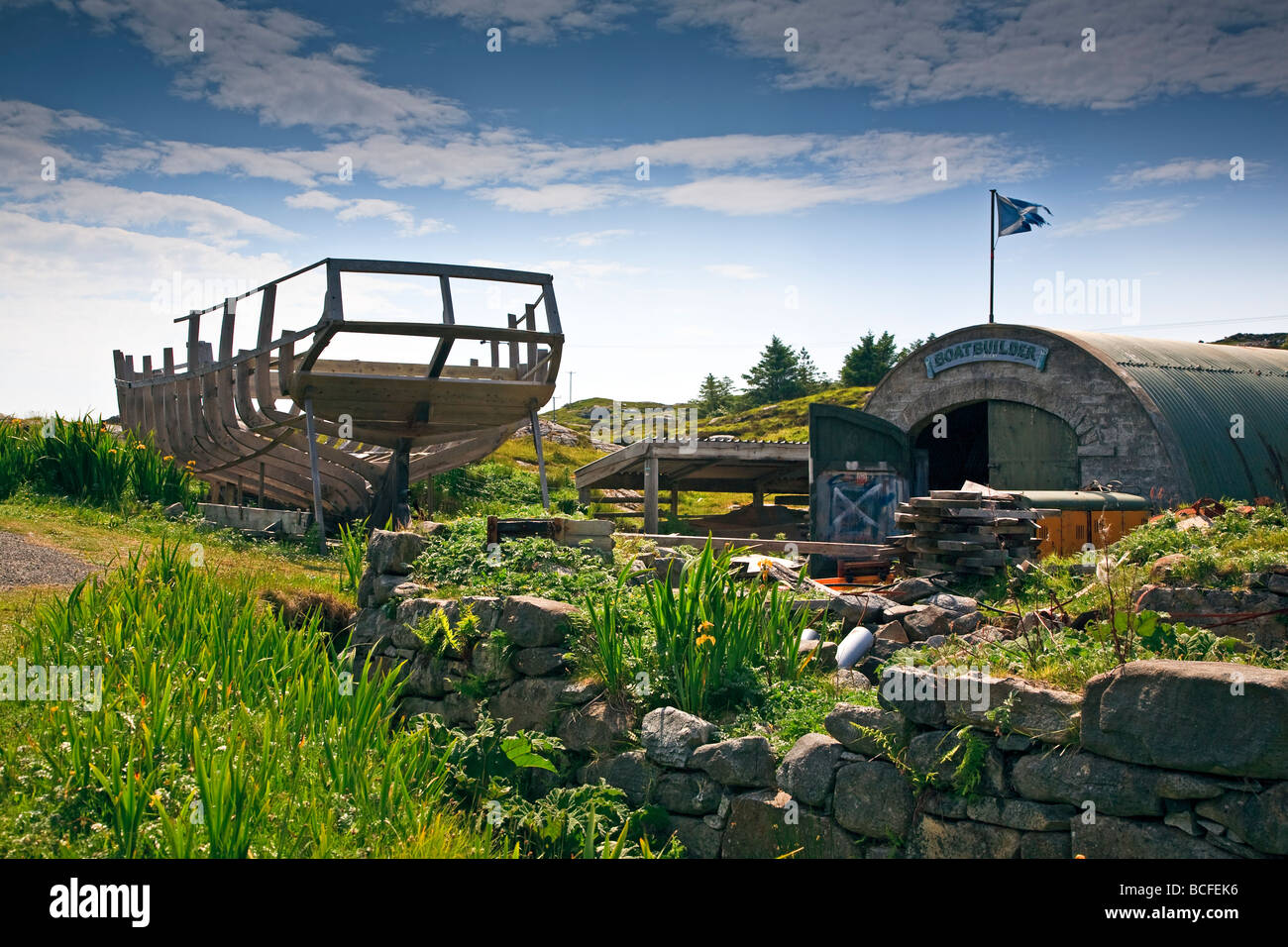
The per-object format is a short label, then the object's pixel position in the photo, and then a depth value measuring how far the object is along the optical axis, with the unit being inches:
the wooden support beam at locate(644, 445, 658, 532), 726.5
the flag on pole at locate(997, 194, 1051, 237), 746.2
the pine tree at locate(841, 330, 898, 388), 2415.1
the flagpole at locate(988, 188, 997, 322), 778.8
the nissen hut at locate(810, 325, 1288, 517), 610.2
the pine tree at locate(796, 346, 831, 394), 2662.4
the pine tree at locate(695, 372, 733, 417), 2768.2
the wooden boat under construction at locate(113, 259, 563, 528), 520.4
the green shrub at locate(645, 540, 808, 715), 261.6
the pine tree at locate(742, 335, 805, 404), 2684.5
